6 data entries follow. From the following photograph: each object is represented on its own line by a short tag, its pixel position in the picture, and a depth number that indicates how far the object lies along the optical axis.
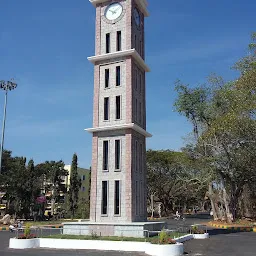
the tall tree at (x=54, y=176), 51.69
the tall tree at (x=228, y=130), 26.66
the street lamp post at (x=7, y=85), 28.70
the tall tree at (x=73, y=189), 47.34
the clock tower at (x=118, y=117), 21.36
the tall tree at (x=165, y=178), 55.44
